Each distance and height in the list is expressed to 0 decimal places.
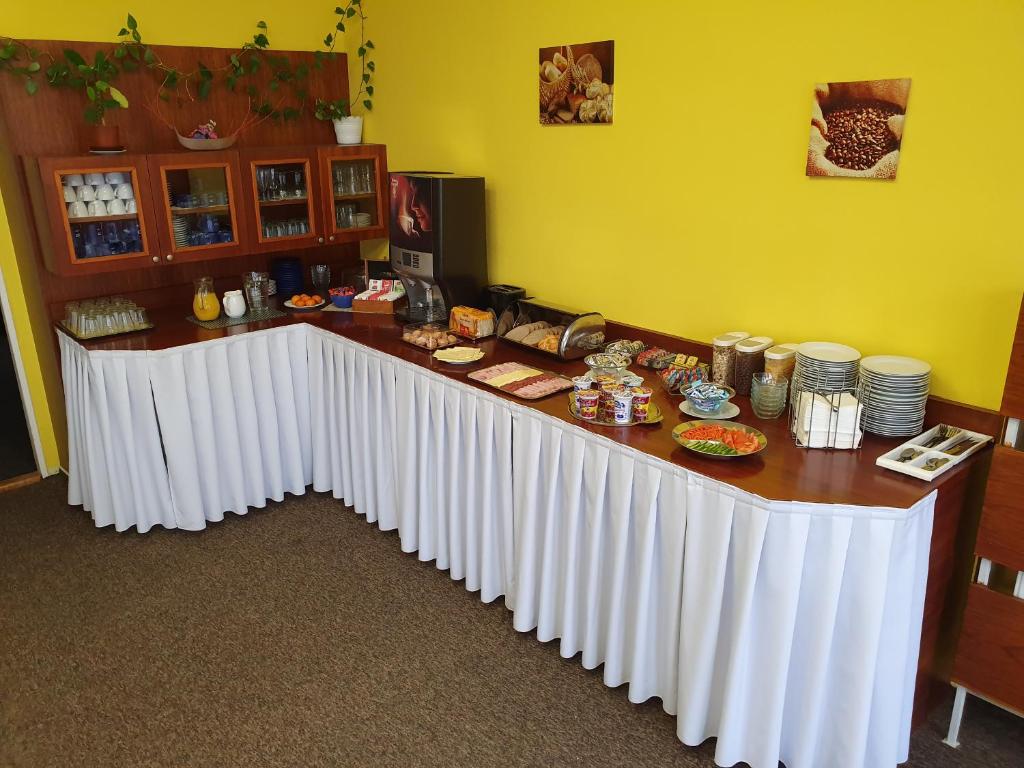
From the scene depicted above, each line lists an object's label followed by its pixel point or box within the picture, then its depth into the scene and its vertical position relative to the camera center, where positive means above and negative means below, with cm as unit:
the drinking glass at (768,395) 214 -66
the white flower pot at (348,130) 368 +8
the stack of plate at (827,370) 206 -58
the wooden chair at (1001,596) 175 -103
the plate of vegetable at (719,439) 190 -71
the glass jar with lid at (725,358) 232 -61
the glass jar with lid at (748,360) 227 -60
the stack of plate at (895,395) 196 -61
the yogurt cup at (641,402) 212 -67
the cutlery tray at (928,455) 178 -71
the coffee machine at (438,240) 301 -35
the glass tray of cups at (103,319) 294 -62
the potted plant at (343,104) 366 +20
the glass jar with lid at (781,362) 219 -59
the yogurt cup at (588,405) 215 -69
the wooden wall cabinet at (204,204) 288 -22
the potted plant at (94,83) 295 +25
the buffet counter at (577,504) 171 -100
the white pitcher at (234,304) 320 -61
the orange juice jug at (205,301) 316 -59
